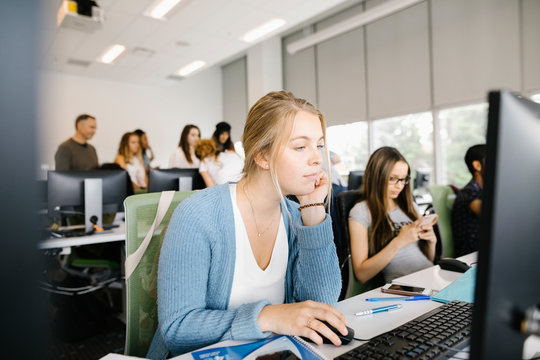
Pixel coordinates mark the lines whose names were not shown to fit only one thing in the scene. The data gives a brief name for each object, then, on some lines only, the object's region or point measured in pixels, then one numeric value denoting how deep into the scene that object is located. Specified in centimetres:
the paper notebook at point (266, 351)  68
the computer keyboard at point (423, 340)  67
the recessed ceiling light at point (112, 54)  587
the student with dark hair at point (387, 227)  155
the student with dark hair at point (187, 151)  415
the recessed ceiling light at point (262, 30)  516
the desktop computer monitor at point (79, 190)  232
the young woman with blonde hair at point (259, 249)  80
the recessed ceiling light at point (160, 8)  454
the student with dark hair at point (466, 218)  204
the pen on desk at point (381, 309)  93
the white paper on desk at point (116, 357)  64
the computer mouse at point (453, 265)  130
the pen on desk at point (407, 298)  103
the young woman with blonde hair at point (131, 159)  421
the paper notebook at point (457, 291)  100
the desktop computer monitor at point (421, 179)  451
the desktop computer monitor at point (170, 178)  282
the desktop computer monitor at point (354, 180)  300
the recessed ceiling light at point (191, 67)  669
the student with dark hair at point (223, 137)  352
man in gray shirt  389
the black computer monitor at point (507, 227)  39
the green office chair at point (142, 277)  102
